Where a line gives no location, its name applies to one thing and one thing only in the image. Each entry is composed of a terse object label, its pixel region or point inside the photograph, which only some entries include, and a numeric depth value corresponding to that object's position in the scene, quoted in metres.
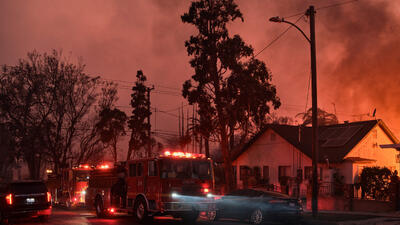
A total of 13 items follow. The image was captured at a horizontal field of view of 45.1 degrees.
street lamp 20.09
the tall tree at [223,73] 33.28
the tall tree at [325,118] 63.83
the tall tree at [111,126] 44.25
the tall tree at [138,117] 49.66
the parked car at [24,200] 18.72
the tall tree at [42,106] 39.28
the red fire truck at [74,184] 28.11
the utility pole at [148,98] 41.16
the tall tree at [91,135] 43.69
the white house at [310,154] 31.38
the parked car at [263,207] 18.23
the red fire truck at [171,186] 17.75
